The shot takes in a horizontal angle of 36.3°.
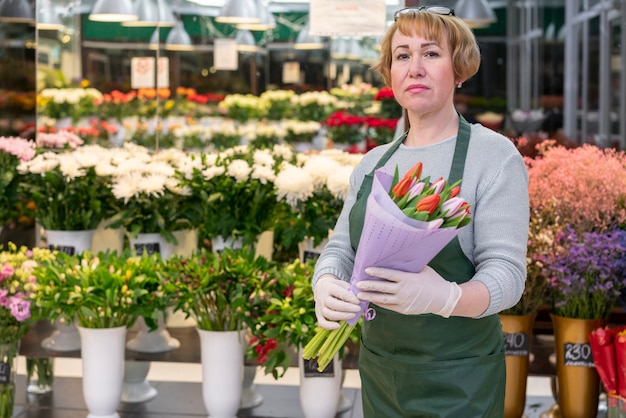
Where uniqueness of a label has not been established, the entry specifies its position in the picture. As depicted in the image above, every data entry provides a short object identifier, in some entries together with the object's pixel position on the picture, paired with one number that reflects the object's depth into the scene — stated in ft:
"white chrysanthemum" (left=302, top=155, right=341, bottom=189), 11.87
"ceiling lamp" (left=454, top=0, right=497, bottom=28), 21.93
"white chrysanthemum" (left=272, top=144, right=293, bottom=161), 13.30
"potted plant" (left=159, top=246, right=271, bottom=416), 10.66
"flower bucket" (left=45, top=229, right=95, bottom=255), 12.71
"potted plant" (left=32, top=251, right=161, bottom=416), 10.63
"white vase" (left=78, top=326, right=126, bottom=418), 11.02
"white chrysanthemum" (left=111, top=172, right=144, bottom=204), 12.19
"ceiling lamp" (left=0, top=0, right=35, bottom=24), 18.20
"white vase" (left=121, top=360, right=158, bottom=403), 12.76
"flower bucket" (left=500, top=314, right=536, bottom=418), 10.52
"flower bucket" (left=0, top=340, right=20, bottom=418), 11.37
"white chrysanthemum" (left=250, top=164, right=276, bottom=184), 11.89
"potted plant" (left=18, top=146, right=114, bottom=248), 12.61
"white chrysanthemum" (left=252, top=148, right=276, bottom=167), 12.28
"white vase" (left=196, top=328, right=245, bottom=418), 10.93
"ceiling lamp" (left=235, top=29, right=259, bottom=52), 15.69
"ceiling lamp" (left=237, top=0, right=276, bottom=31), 15.34
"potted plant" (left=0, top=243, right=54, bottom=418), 10.92
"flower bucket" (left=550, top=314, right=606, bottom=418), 10.36
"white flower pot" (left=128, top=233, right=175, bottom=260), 12.78
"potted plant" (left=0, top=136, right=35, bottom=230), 13.16
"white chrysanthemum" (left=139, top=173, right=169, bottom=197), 12.15
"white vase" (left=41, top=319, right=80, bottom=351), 12.35
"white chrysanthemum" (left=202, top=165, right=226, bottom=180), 12.00
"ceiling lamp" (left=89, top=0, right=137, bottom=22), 15.85
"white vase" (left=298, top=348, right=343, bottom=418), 10.84
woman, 6.25
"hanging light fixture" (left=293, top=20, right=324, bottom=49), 15.15
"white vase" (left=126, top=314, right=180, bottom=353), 12.47
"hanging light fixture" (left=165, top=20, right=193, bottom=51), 15.87
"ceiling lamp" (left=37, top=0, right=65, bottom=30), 15.49
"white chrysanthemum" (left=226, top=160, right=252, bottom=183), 11.90
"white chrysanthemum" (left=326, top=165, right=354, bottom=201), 11.66
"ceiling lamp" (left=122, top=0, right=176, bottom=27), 15.88
